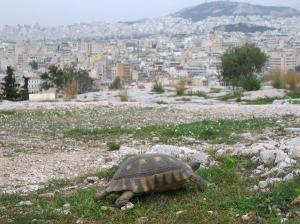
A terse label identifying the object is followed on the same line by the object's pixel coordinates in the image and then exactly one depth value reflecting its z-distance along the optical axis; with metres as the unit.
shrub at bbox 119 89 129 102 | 32.59
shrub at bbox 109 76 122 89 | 64.08
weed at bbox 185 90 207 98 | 34.27
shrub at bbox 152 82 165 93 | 39.28
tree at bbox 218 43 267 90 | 46.72
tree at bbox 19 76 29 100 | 38.75
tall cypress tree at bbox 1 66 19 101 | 38.97
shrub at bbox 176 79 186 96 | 34.97
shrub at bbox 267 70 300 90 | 35.03
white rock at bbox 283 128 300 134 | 17.30
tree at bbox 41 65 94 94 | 48.44
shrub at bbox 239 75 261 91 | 35.19
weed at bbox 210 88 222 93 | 38.41
